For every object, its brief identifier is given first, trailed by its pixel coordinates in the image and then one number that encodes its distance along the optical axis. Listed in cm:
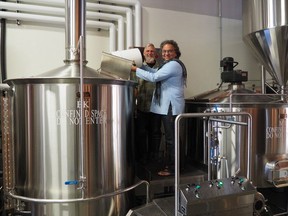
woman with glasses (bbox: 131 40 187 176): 233
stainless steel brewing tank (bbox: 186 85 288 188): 242
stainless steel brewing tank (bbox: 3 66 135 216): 179
